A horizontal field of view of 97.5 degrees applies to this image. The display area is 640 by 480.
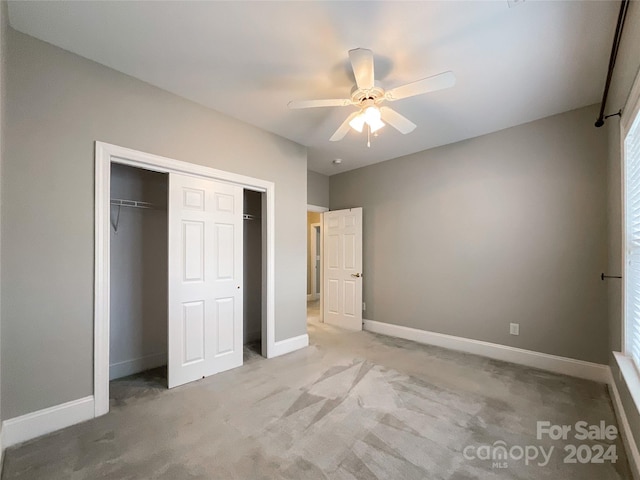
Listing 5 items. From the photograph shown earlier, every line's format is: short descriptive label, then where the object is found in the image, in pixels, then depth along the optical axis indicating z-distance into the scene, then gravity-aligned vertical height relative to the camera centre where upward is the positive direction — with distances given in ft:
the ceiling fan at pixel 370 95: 6.11 +3.57
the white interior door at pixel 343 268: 15.62 -1.51
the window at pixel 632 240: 5.91 +0.04
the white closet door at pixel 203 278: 9.02 -1.23
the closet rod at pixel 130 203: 9.53 +1.37
